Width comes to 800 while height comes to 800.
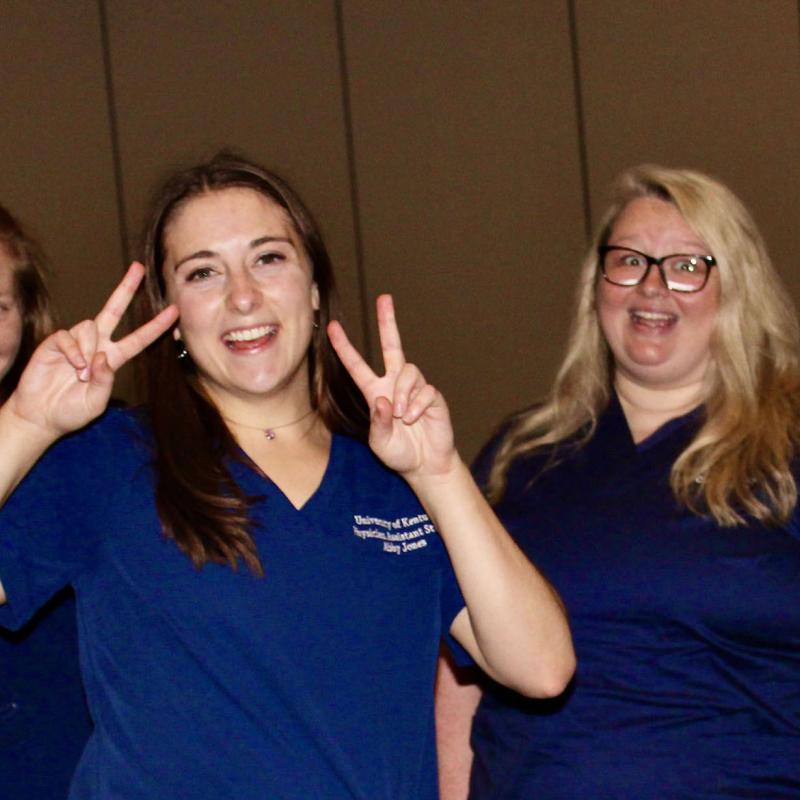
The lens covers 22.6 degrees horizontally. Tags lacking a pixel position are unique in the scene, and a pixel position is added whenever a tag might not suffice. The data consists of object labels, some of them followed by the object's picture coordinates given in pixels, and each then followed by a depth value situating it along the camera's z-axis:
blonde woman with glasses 1.95
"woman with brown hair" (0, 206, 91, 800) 1.93
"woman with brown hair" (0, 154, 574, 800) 1.66
